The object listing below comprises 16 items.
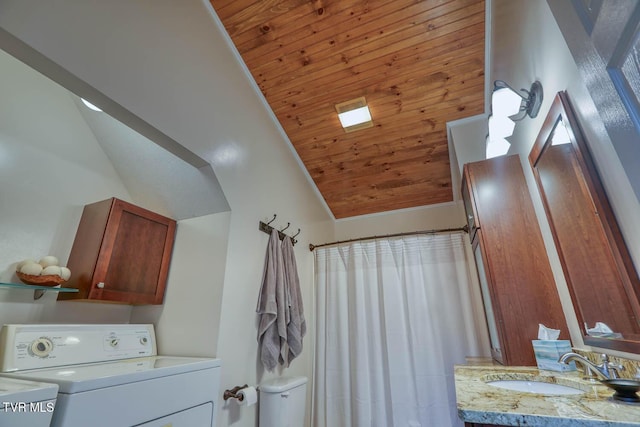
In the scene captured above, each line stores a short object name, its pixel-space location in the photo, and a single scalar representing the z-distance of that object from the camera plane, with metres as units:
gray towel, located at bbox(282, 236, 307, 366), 2.03
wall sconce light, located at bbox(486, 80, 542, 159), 1.32
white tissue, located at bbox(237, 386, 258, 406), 1.53
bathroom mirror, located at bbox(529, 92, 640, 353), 0.88
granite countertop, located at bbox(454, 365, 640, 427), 0.64
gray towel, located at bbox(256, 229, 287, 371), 1.84
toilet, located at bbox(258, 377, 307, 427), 1.70
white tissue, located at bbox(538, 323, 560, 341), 1.32
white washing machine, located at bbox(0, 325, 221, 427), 0.90
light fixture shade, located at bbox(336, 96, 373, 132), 2.19
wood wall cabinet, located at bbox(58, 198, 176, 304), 1.51
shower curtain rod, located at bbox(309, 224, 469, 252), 2.33
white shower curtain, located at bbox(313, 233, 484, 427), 2.10
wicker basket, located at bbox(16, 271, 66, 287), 1.34
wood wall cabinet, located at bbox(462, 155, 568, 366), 1.44
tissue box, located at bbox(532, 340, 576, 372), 1.23
